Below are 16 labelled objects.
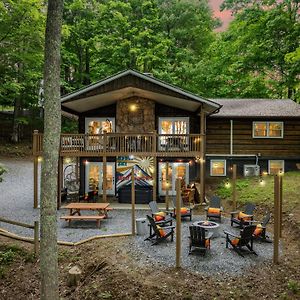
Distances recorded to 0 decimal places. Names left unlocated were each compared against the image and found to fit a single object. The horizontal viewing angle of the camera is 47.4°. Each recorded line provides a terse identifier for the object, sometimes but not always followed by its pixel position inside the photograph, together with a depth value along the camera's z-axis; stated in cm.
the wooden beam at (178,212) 1052
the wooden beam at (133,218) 1324
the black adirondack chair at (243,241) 1105
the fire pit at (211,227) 1290
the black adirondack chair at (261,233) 1251
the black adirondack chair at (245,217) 1379
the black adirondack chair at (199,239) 1105
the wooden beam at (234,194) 1582
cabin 1795
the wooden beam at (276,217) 1050
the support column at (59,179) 1746
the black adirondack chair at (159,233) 1227
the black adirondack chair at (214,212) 1520
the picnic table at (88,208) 1439
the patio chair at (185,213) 1545
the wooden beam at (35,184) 1697
